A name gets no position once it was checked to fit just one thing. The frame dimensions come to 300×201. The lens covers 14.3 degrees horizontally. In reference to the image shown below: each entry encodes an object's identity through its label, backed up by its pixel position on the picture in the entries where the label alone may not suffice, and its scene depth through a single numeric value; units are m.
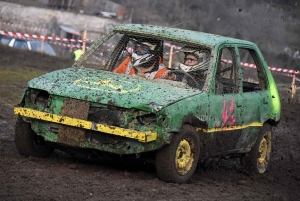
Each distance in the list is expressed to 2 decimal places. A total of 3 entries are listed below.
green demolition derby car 12.15
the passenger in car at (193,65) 13.83
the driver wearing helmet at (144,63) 14.16
